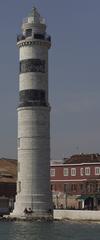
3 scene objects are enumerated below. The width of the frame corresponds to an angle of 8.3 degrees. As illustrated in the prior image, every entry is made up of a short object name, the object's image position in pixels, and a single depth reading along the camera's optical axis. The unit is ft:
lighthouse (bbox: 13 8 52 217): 263.49
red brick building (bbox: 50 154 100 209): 291.79
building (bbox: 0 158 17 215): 328.95
